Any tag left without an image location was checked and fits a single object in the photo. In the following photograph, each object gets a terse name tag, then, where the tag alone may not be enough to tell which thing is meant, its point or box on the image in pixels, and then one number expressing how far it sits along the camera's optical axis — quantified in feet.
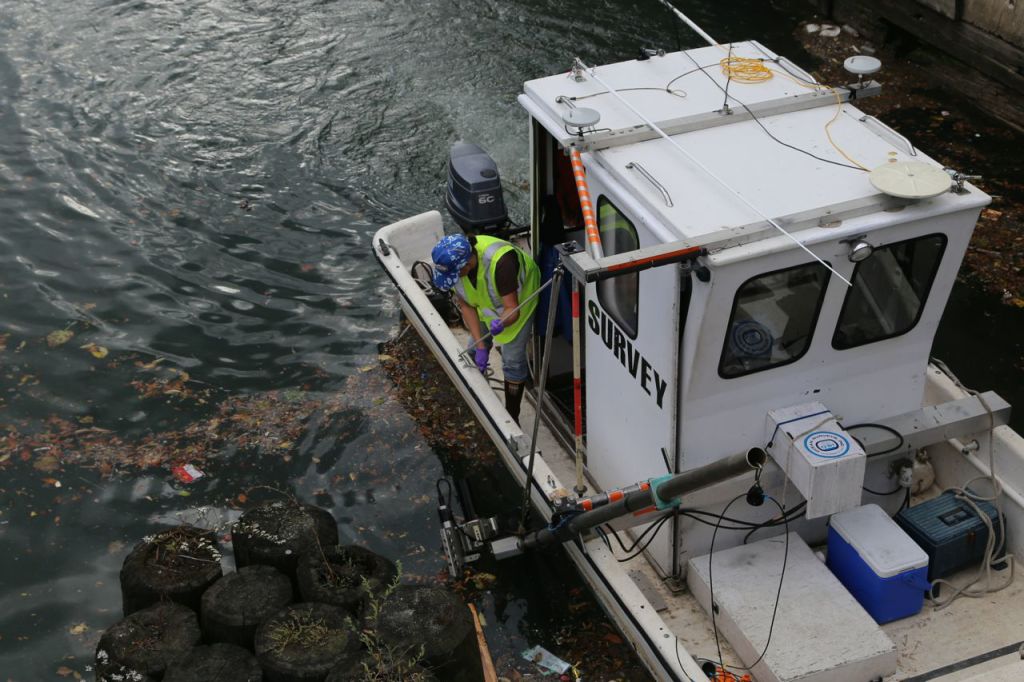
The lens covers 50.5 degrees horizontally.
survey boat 16.52
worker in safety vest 21.83
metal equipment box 16.56
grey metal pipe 14.56
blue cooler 17.78
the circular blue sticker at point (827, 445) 16.63
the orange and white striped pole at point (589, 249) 17.02
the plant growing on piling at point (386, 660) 17.42
